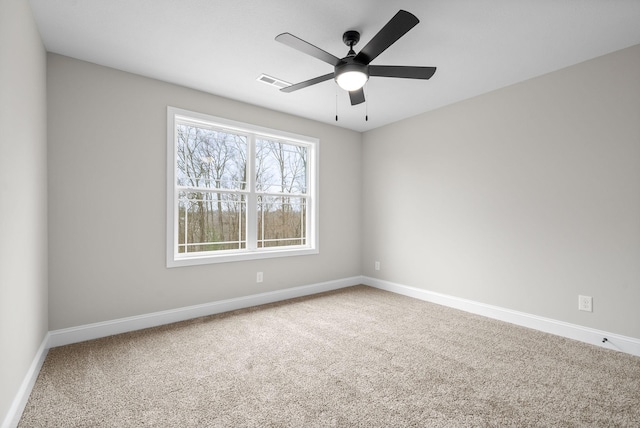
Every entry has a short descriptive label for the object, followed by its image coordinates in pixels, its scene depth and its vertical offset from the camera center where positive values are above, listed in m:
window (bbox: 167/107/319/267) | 3.31 +0.25
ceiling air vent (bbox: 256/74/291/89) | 3.01 +1.34
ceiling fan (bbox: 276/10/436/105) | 1.84 +1.06
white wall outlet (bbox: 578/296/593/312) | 2.69 -0.81
